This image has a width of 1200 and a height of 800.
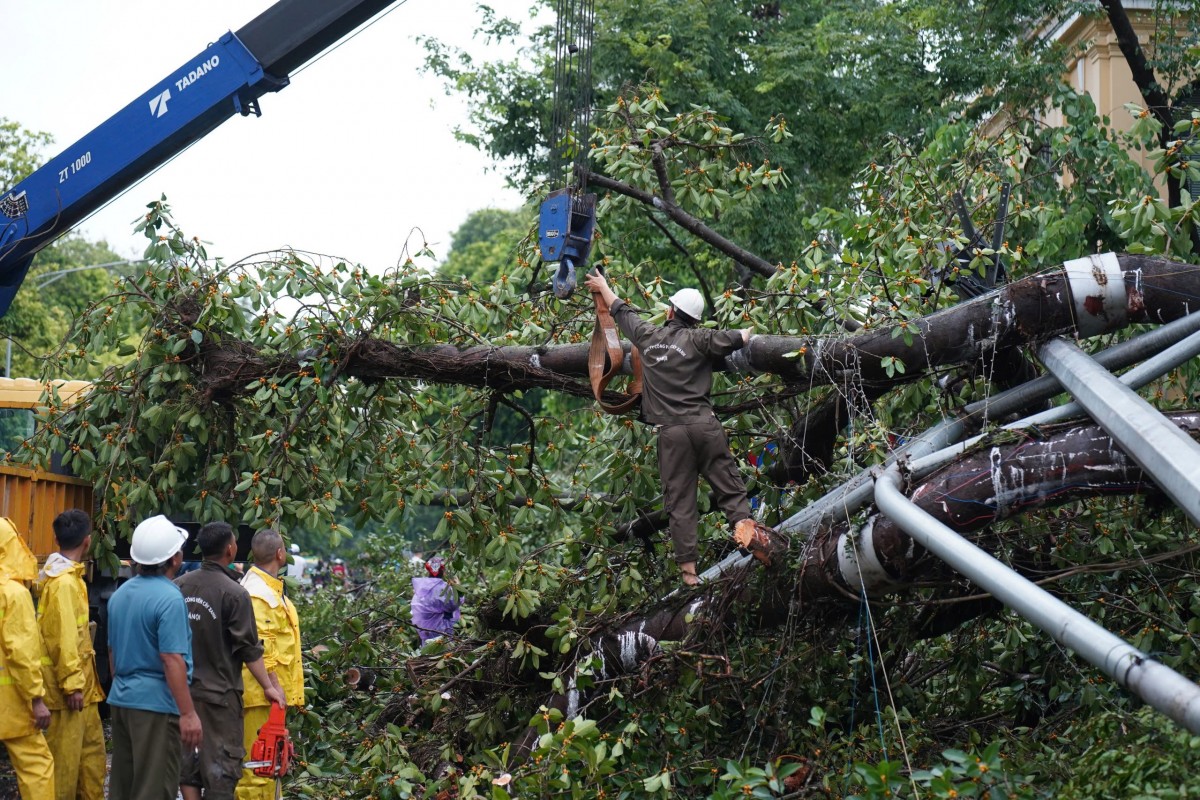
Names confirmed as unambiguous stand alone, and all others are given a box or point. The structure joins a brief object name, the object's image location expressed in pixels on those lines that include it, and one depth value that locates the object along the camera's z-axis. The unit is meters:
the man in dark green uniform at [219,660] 10.72
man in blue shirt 10.09
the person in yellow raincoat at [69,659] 11.34
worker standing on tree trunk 12.04
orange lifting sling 12.66
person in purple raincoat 16.58
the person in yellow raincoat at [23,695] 10.93
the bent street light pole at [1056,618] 7.74
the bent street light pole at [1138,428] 8.39
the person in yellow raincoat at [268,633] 11.52
